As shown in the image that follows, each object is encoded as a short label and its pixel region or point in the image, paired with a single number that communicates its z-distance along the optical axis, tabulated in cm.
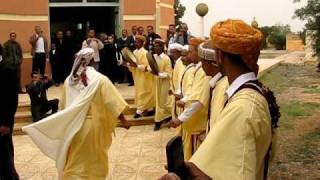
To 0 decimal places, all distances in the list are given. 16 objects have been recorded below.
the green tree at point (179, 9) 3016
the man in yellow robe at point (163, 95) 898
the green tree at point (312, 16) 737
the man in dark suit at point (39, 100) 893
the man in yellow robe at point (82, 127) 488
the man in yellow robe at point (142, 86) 963
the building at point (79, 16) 1185
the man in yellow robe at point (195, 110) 432
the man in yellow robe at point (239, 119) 191
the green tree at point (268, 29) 3634
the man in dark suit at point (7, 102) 489
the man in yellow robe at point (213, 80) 347
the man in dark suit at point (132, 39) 1110
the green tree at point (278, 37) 3712
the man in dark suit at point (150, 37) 1077
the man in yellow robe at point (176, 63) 690
